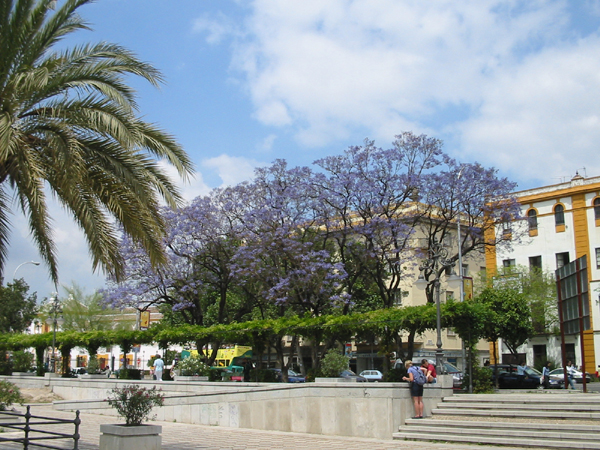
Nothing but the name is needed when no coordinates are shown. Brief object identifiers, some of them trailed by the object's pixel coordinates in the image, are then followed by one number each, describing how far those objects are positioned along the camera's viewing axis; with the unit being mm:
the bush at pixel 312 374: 24392
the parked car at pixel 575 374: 34225
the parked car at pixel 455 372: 28612
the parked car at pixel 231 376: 28388
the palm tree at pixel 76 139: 10266
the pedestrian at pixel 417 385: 15984
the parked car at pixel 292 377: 28133
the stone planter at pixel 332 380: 20153
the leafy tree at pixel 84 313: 64750
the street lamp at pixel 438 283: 18484
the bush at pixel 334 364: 21984
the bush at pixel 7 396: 14467
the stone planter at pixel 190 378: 26766
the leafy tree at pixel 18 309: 49469
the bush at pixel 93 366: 32250
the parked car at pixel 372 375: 31706
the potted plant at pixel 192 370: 27156
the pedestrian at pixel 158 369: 28359
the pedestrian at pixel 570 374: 27828
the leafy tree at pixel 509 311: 29016
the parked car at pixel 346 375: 23511
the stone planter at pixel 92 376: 31328
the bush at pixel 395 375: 21859
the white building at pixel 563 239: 43156
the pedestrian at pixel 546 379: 29500
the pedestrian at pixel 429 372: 17719
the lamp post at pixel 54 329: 34366
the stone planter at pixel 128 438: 10281
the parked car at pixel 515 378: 29281
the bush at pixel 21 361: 36125
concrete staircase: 13430
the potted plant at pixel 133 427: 10320
